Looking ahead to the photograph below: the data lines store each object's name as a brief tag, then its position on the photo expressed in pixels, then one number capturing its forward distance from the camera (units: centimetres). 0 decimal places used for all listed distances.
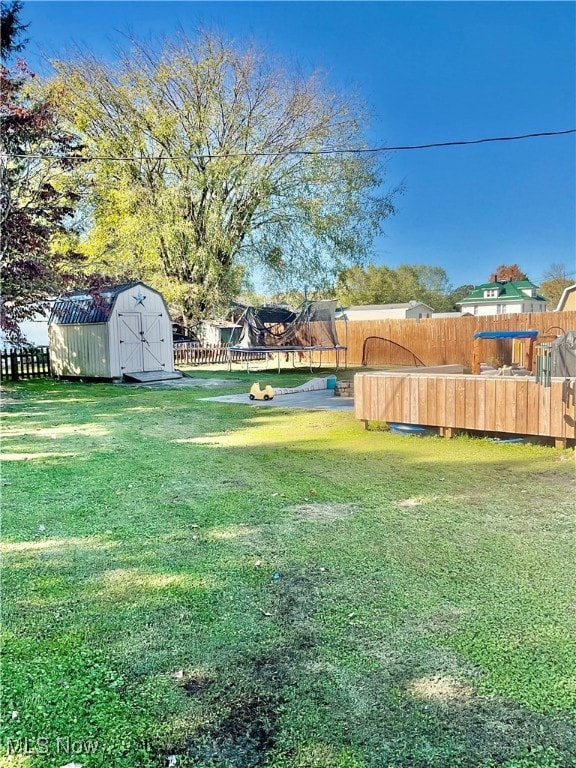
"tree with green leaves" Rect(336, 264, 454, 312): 5153
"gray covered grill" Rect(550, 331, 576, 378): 679
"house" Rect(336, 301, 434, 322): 4288
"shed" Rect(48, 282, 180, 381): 1498
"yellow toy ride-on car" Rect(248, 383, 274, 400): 1057
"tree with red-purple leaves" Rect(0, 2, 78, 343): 1054
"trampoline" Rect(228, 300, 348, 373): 1739
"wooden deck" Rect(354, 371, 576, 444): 582
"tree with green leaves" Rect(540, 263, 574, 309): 4715
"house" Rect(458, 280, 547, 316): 4359
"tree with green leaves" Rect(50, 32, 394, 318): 1947
